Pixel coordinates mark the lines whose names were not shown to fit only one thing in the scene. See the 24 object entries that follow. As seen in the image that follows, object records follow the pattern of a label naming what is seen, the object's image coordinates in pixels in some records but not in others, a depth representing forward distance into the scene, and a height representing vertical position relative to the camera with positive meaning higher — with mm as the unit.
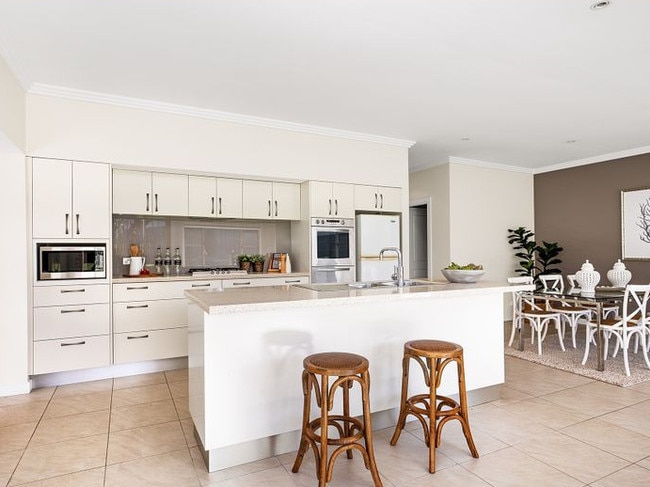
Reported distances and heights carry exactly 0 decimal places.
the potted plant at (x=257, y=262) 4918 -179
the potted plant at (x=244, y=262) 4910 -177
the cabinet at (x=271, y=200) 4648 +564
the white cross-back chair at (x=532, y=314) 4668 -832
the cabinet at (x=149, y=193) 4023 +579
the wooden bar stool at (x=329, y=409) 2008 -844
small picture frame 4937 -183
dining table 4012 -582
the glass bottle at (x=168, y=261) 4566 -142
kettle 4203 -181
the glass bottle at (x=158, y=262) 4520 -151
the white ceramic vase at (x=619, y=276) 4906 -404
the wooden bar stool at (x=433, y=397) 2301 -920
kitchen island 2240 -624
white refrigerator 5012 +38
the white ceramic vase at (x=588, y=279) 4617 -410
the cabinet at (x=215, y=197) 4352 +567
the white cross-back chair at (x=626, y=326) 3866 -845
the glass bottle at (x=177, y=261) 4637 -146
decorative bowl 3102 -237
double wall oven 4746 -42
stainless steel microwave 3529 -104
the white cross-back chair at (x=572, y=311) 4660 -799
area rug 3787 -1268
